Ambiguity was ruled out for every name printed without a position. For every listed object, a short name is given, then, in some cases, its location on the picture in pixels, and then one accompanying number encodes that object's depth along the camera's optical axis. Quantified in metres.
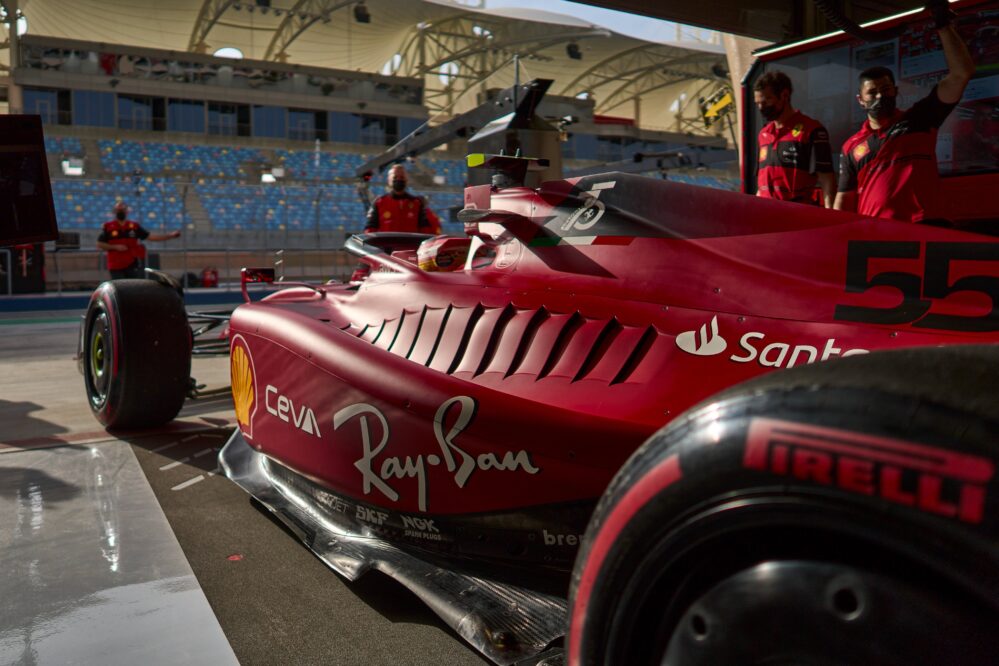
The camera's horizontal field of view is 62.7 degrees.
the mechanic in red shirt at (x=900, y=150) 2.89
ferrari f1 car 0.86
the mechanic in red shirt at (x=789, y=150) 3.45
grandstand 28.75
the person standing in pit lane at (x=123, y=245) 9.14
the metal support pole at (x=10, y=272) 15.91
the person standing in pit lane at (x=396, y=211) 6.92
